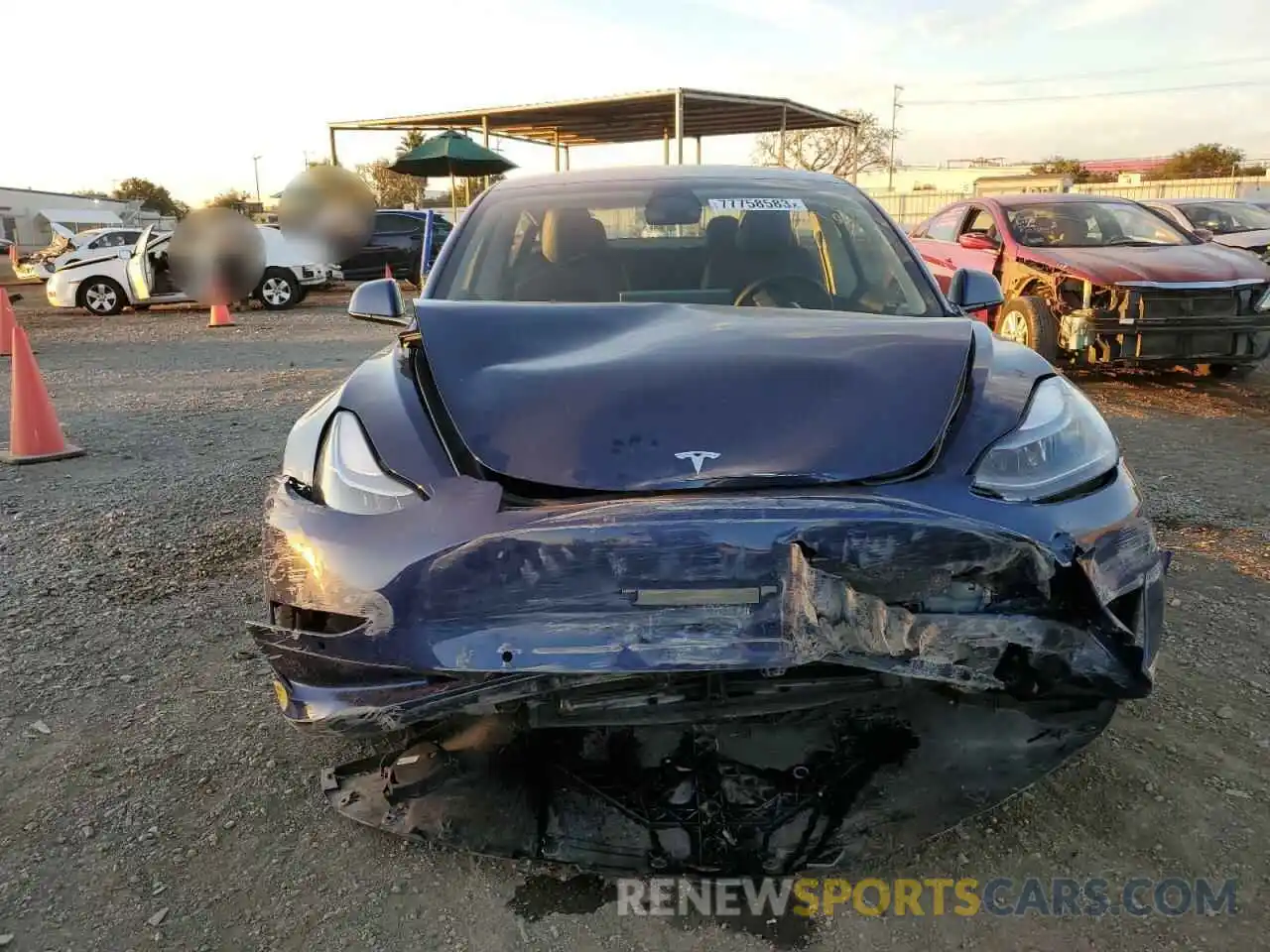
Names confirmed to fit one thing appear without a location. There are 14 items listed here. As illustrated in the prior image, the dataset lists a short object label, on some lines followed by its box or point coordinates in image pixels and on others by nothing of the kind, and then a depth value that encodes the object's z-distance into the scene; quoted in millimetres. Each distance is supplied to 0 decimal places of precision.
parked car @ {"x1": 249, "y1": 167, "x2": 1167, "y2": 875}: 1657
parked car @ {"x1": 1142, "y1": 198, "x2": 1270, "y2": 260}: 10711
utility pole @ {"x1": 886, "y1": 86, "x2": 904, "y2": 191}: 53606
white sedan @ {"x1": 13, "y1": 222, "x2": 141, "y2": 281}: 15391
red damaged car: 6641
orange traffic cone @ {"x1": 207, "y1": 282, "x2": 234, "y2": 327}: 12961
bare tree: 40156
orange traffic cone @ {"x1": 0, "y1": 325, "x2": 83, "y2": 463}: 5520
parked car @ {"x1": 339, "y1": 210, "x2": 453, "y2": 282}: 16938
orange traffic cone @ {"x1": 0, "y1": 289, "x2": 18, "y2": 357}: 9971
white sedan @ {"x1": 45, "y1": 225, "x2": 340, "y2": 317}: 14258
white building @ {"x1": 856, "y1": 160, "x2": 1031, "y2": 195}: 56531
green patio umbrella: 18516
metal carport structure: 17016
